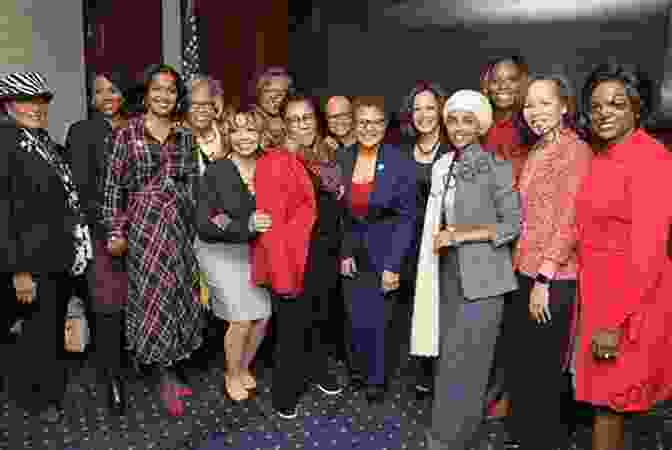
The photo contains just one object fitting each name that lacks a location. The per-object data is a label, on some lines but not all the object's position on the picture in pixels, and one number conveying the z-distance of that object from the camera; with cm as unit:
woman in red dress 191
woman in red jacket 262
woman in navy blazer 271
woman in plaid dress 259
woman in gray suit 225
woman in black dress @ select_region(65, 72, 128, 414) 278
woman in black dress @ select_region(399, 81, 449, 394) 277
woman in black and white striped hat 253
